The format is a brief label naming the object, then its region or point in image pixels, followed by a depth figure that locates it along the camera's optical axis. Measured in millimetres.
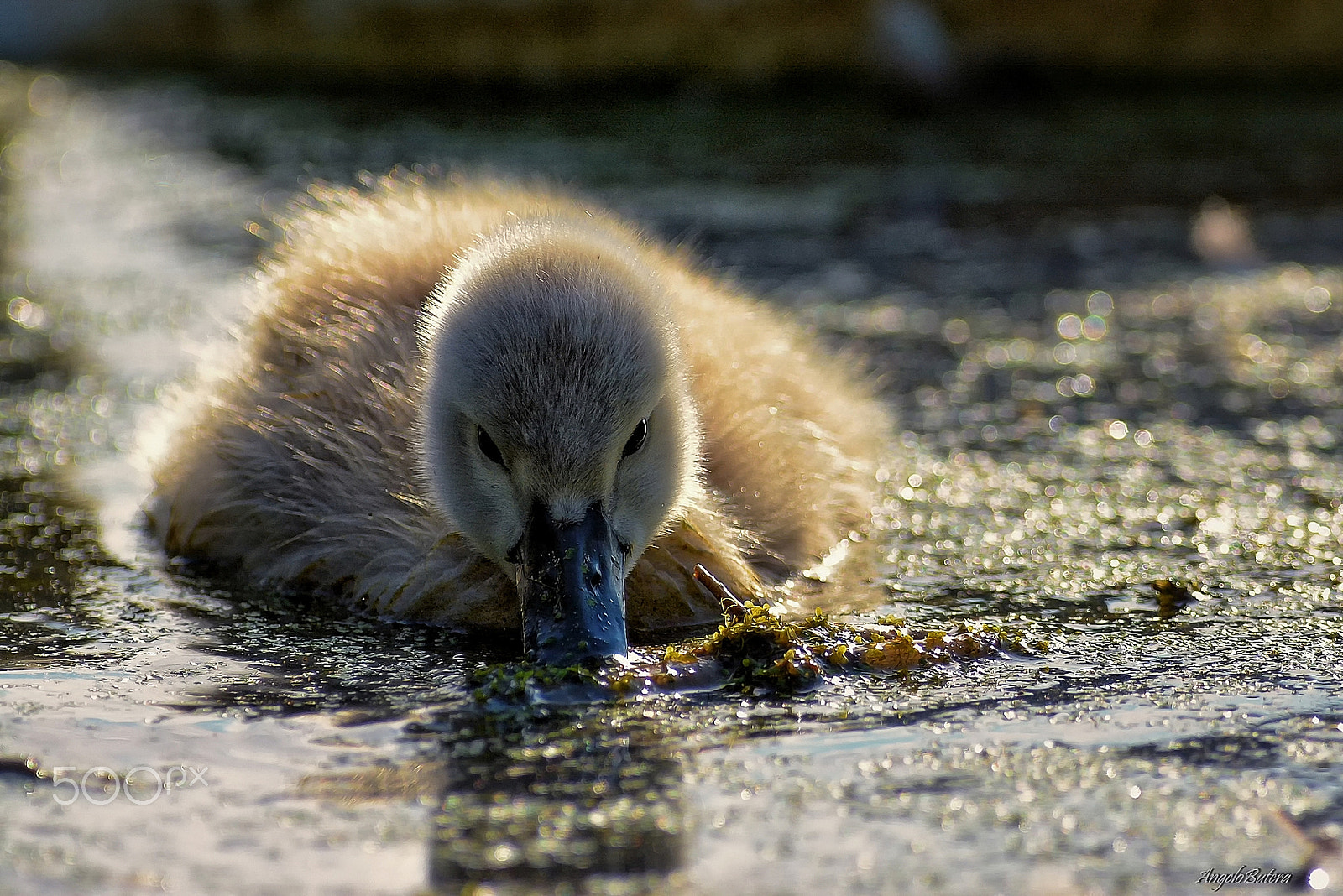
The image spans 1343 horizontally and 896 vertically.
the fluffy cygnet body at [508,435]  6473
